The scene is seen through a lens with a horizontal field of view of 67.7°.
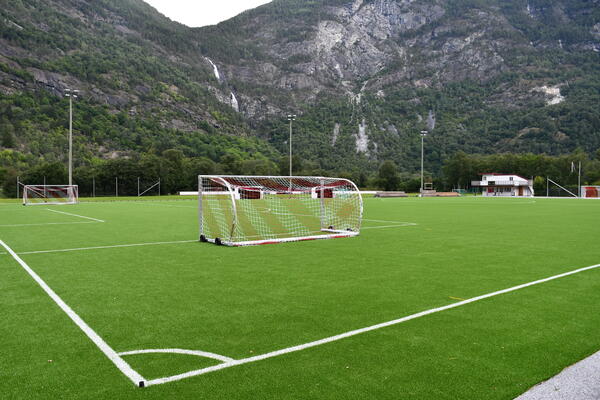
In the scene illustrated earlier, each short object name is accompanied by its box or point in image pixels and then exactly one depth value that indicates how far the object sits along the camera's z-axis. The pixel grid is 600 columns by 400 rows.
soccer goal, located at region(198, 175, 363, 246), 12.47
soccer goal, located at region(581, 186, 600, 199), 60.21
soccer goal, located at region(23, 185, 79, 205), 39.66
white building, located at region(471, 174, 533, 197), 74.94
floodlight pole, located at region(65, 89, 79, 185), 34.01
